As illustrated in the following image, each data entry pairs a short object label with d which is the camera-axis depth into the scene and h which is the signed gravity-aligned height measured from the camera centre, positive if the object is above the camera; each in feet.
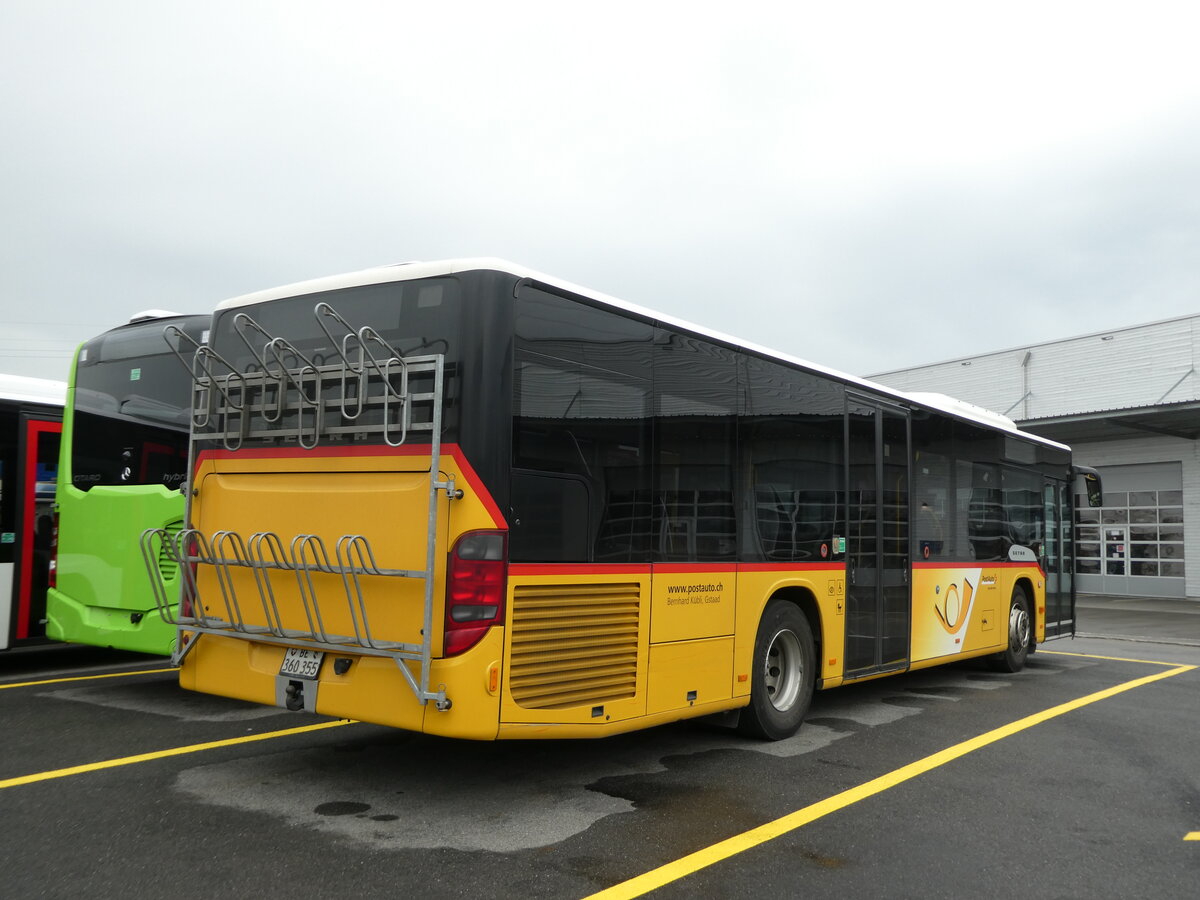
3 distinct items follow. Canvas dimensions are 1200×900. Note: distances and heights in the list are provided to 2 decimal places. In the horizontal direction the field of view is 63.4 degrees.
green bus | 27.17 +1.09
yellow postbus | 16.15 +0.23
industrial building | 87.04 +10.00
